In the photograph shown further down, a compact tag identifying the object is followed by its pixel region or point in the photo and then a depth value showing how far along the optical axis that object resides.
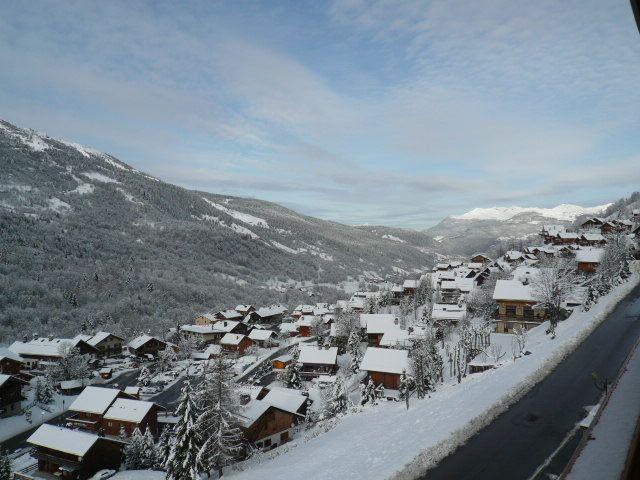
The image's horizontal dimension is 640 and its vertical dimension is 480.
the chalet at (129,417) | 47.12
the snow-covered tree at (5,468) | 32.94
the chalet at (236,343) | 91.69
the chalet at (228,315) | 119.19
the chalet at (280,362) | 72.14
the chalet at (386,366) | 53.41
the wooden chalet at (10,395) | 52.62
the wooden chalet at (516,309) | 54.44
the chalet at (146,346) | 85.12
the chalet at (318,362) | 65.62
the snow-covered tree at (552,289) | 45.62
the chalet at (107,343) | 85.44
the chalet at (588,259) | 74.69
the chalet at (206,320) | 114.22
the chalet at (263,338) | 93.06
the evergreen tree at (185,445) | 29.41
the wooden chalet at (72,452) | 38.56
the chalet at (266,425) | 40.56
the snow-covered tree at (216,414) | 30.98
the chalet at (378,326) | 70.50
